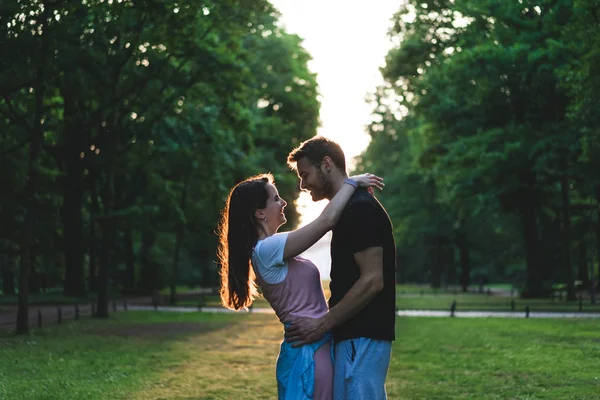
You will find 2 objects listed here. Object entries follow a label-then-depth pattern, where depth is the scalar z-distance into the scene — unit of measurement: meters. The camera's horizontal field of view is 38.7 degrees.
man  4.25
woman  4.35
